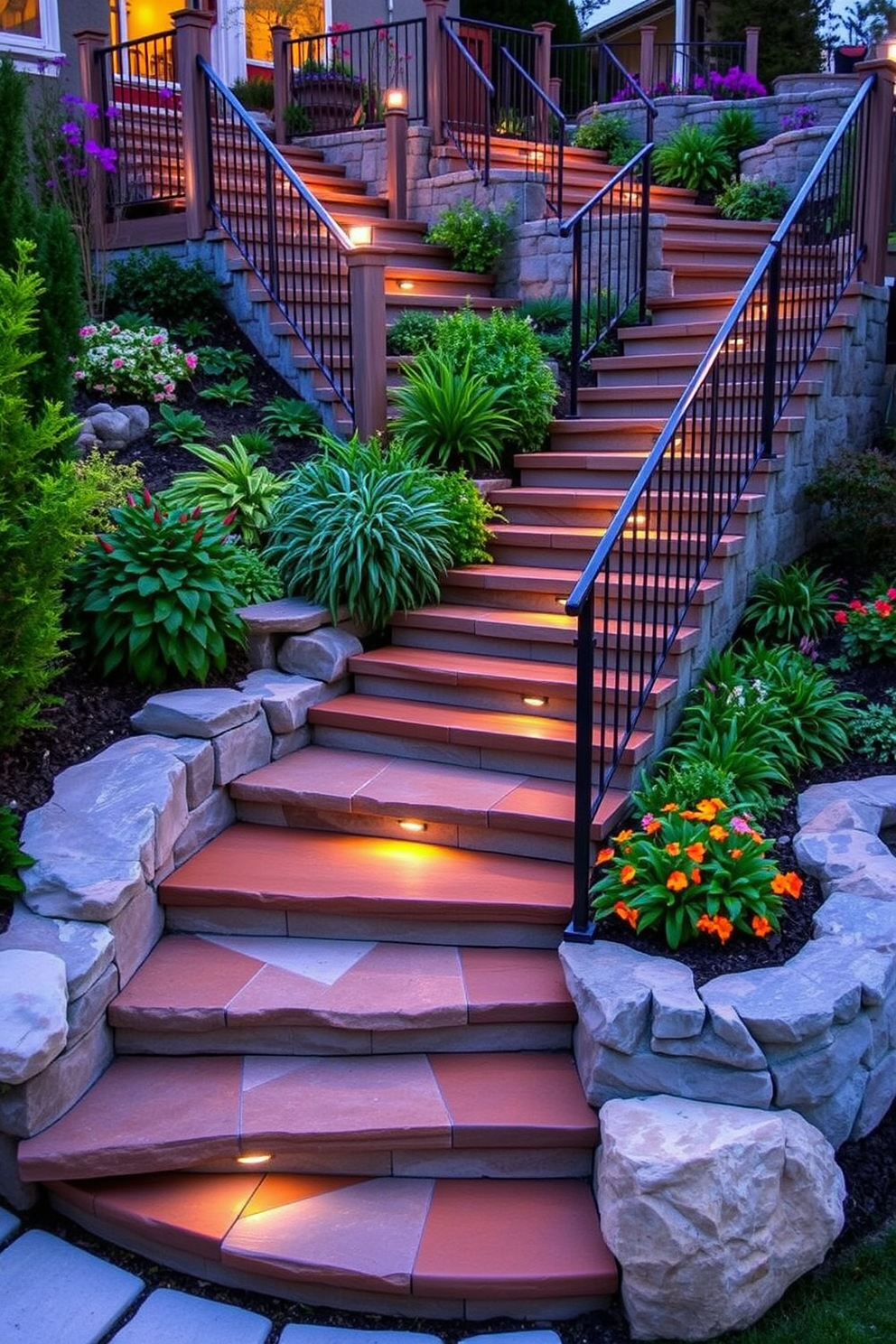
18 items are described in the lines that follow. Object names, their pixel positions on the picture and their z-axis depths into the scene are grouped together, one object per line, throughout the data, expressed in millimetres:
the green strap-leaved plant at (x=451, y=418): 5949
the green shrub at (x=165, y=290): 7500
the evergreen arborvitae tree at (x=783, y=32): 15594
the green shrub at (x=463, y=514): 5480
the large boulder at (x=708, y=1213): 2879
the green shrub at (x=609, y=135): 11047
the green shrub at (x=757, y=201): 9430
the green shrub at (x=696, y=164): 10211
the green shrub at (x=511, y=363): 6242
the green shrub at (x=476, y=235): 8320
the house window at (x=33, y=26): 9609
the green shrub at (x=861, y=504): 5414
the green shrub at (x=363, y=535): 5090
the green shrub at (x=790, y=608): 5188
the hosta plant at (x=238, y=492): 5547
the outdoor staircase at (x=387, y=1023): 3062
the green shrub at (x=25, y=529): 3777
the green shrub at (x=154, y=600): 4574
